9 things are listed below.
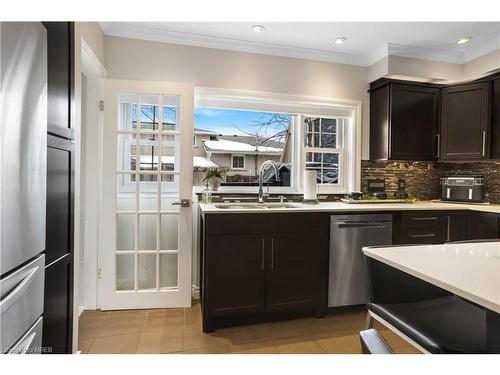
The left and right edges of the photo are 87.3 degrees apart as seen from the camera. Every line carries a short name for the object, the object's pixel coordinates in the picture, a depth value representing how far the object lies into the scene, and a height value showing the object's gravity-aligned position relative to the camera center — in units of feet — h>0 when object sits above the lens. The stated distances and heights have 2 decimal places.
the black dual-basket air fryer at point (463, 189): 9.21 -0.12
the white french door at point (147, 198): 7.70 -0.50
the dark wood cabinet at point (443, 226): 8.06 -1.29
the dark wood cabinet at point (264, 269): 6.65 -2.27
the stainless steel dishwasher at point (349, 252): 7.48 -1.96
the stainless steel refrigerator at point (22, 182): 2.66 -0.02
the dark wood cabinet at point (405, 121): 9.26 +2.30
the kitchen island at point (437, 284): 2.41 -1.00
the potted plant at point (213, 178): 8.61 +0.15
